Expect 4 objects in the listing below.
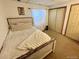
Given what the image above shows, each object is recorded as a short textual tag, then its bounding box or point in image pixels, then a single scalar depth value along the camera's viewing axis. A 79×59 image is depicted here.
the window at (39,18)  2.72
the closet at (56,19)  2.79
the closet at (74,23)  2.12
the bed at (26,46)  0.88
